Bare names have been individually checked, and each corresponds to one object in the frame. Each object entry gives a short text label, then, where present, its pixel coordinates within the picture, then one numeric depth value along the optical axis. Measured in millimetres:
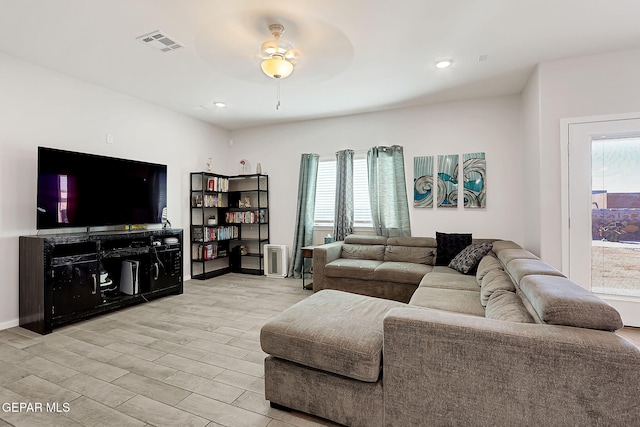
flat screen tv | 3096
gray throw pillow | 3322
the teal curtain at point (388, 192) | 4621
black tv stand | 2896
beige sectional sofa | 1131
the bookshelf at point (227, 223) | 5145
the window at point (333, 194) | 5004
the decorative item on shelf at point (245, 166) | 5818
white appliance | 5312
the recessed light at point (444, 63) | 3148
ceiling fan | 2539
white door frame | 3104
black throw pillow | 3869
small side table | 4547
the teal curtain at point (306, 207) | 5230
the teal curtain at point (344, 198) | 4949
